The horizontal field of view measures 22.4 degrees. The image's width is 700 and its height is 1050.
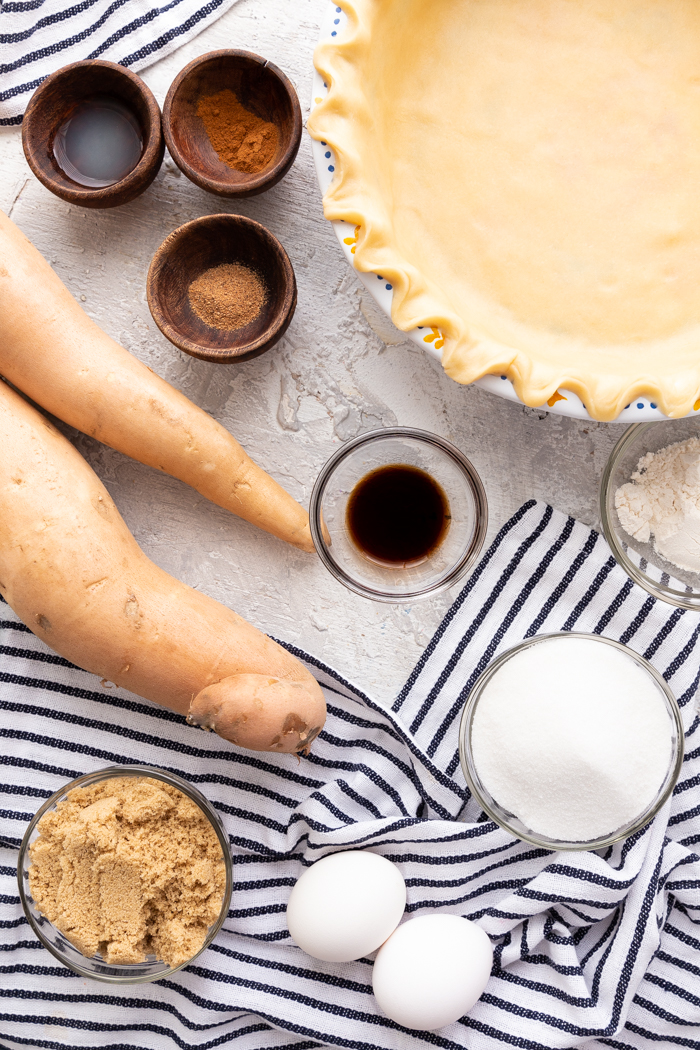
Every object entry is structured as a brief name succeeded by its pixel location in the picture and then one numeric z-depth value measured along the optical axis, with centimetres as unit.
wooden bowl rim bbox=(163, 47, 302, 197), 75
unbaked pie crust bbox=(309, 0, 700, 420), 72
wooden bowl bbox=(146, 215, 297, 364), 75
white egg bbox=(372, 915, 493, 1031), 74
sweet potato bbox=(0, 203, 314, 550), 74
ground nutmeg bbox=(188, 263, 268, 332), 77
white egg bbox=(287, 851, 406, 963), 74
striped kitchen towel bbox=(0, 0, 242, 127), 78
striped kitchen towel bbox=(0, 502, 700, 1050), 76
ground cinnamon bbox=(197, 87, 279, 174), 77
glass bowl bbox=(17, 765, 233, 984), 75
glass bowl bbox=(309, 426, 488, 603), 78
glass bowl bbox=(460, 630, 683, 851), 75
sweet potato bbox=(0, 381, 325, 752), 73
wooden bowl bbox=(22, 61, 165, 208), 75
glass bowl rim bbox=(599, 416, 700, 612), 77
